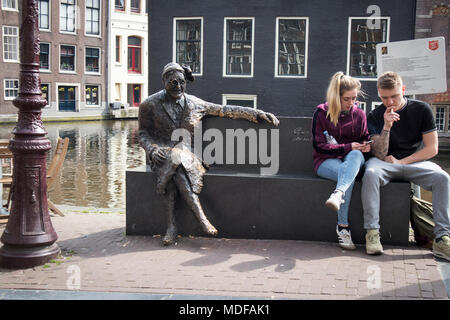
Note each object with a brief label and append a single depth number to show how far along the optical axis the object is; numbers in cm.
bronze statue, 562
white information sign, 652
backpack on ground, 526
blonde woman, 524
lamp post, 490
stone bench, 539
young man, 501
